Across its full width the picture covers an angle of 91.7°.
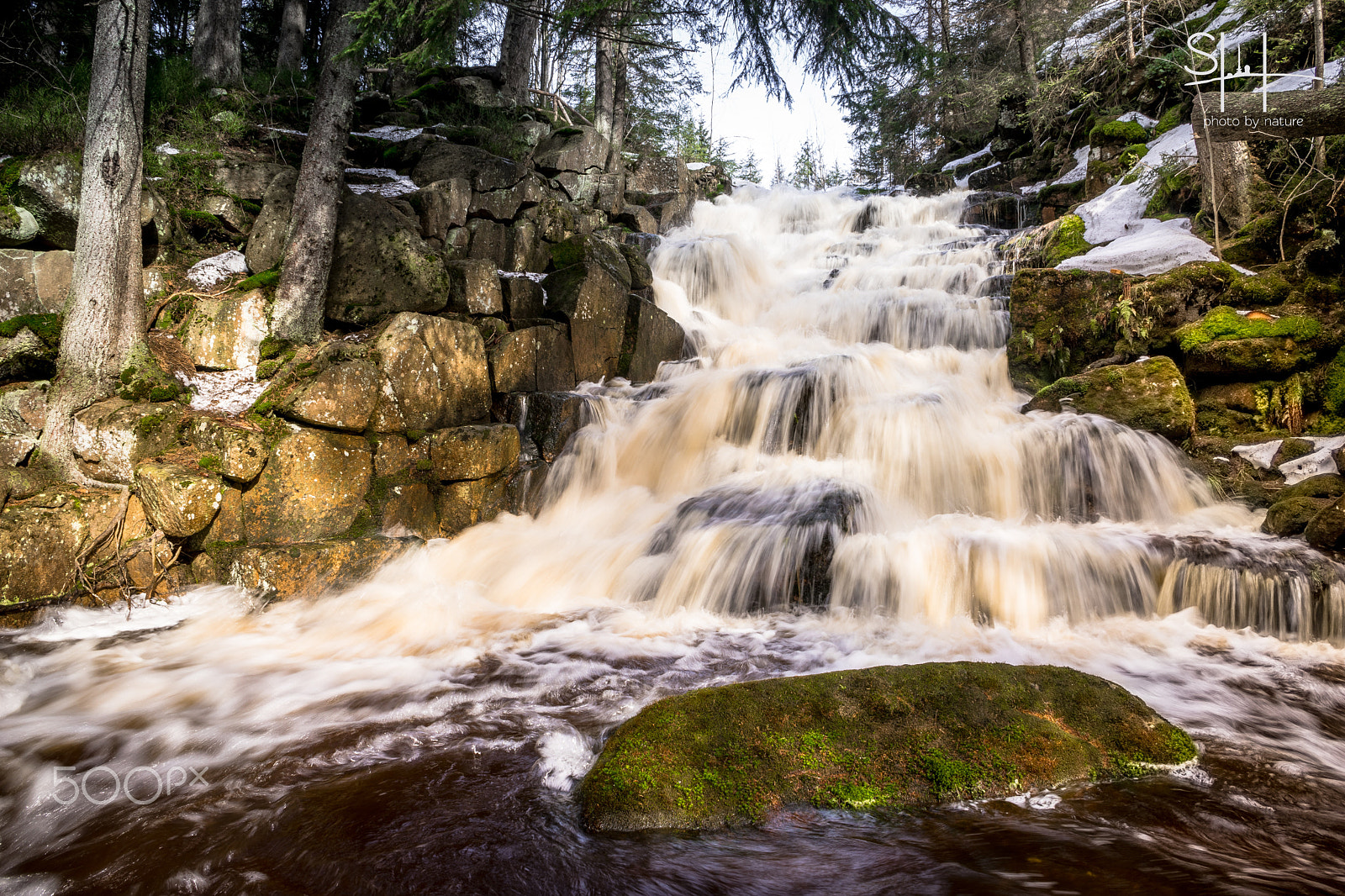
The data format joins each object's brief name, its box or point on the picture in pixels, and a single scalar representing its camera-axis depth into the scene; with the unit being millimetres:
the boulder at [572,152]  13750
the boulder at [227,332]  6723
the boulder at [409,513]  6586
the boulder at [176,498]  5508
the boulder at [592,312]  8891
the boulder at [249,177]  8086
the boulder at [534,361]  8039
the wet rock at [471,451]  7047
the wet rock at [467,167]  10203
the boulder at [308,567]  5680
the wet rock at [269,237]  7633
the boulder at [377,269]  7598
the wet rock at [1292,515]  5441
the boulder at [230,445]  5746
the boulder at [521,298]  8602
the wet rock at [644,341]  9617
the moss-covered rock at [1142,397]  7082
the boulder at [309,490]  5891
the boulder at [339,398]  6160
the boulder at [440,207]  9312
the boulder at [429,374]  6809
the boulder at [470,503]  7113
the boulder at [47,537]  5082
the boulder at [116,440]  5715
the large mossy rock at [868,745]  2559
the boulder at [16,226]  6297
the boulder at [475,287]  8102
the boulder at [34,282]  6121
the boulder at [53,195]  6461
